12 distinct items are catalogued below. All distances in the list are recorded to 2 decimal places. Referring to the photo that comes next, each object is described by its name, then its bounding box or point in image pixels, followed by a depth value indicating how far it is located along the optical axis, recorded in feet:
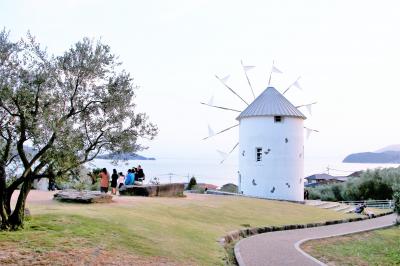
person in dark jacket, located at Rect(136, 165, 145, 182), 100.60
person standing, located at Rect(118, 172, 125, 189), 92.84
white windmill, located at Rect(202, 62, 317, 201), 131.34
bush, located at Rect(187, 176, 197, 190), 164.53
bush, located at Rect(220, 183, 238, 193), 160.29
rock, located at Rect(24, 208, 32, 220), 47.90
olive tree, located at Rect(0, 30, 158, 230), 40.40
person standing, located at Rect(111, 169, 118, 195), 89.35
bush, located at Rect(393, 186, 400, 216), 69.87
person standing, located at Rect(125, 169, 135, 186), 94.51
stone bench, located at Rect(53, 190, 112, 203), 65.16
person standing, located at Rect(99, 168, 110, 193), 83.35
